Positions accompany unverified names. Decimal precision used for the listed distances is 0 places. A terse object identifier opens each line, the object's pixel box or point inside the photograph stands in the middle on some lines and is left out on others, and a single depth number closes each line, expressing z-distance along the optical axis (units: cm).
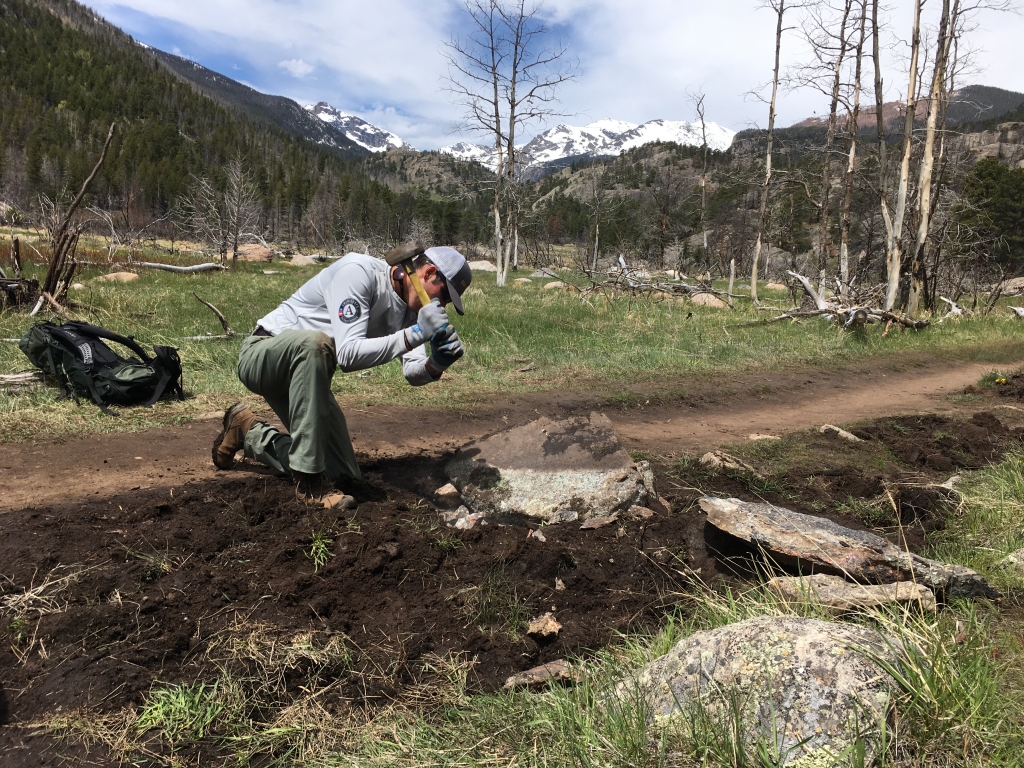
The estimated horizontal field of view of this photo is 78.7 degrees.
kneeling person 302
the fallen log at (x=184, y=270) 1601
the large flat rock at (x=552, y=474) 356
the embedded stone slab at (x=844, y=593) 233
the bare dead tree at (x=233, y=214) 2484
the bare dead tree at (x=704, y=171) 2234
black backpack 510
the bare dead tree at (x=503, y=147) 2152
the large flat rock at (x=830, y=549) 253
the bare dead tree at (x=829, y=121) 1625
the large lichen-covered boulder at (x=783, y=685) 148
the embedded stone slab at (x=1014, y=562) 279
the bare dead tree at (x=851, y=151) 1563
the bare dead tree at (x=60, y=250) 768
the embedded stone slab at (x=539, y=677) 215
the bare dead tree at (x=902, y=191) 1288
